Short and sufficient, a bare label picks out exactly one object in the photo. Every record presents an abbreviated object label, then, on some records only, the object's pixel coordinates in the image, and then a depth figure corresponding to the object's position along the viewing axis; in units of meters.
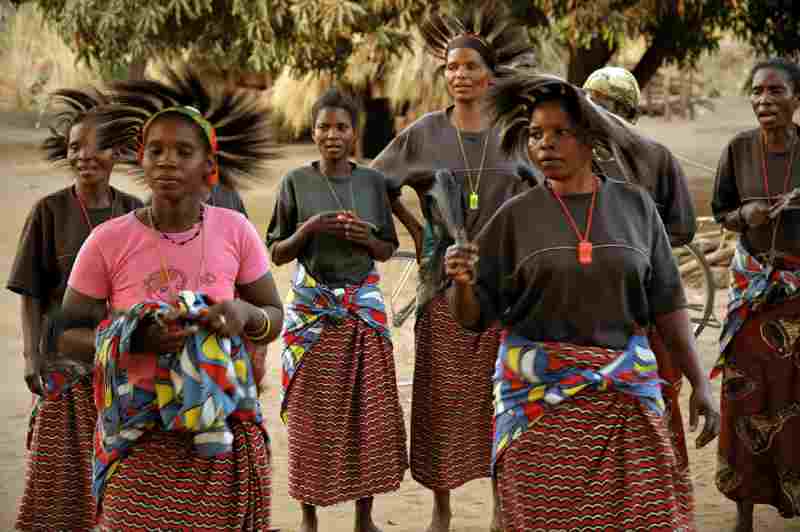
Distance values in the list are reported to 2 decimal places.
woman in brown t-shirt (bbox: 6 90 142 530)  7.80
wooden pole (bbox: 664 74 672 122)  56.85
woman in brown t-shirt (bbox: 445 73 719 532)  5.90
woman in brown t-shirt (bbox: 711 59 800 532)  8.67
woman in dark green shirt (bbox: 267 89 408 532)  8.74
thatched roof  30.70
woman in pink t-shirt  5.65
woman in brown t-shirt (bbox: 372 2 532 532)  8.78
